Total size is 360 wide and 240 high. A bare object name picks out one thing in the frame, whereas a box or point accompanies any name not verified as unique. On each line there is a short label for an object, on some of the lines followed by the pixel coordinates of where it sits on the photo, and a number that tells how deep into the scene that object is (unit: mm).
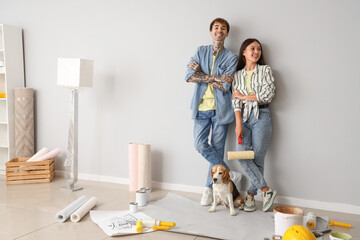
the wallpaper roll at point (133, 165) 3697
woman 3123
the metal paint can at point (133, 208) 2943
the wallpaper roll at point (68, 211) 2727
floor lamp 3606
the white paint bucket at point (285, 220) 2275
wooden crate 3873
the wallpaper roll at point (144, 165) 3635
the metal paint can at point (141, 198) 3139
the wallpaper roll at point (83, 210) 2740
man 3283
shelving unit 4254
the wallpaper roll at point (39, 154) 4027
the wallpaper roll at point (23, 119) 4242
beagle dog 2891
